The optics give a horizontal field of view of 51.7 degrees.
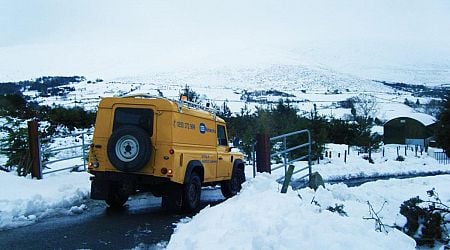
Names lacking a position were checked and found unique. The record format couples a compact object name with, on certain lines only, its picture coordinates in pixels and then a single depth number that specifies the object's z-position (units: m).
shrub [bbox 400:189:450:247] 6.00
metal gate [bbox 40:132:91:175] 12.85
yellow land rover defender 9.02
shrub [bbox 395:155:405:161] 31.40
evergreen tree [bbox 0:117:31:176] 13.73
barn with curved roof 58.38
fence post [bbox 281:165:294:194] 7.41
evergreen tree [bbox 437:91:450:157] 23.94
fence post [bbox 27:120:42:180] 11.98
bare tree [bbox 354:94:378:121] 85.01
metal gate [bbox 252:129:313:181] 11.07
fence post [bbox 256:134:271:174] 10.85
